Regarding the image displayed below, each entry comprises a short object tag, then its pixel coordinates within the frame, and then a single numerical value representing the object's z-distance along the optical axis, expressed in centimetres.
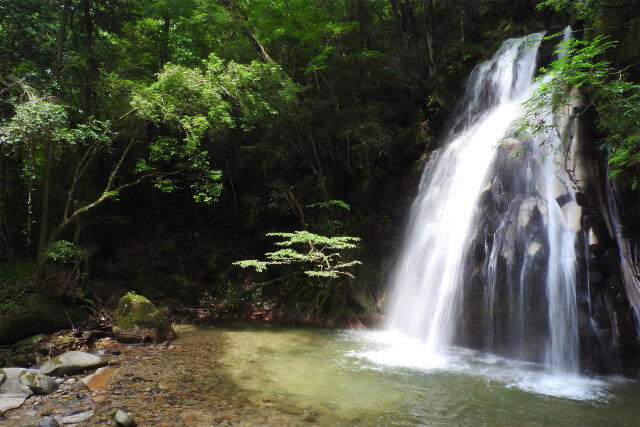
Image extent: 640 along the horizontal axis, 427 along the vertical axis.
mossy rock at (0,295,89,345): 620
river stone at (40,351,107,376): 495
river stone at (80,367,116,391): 464
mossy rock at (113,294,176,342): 687
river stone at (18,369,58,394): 438
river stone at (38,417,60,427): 354
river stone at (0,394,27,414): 393
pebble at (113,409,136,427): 362
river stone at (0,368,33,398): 422
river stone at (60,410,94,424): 371
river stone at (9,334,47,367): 549
